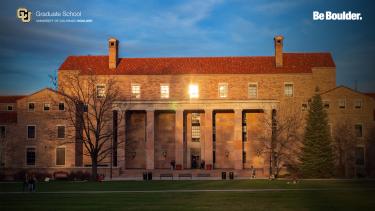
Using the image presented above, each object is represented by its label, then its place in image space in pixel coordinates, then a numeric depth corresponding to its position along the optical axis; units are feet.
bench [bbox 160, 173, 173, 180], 197.12
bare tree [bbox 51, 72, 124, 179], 208.03
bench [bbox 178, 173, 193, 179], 197.32
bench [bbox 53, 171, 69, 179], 191.42
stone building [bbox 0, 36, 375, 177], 219.61
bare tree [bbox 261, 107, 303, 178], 210.38
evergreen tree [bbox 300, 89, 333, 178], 189.67
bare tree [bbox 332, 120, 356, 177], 207.72
